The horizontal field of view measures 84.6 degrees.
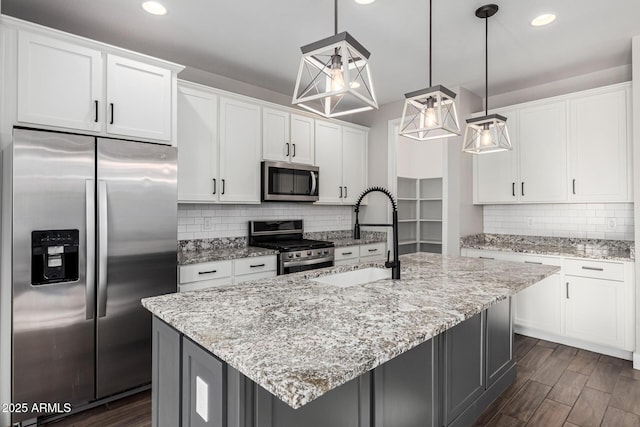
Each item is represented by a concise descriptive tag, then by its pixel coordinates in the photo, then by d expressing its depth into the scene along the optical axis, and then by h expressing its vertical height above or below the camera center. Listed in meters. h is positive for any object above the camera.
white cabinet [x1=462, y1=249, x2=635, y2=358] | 3.03 -0.83
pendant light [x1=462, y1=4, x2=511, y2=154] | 2.24 +0.58
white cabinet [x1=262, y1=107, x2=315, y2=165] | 3.69 +0.88
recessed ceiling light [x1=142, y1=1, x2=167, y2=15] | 2.35 +1.43
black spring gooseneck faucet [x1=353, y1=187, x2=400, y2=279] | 2.02 -0.25
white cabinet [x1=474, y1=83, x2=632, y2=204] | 3.22 +0.64
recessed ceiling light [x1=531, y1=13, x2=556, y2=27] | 2.51 +1.44
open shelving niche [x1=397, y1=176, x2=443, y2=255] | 5.67 +0.03
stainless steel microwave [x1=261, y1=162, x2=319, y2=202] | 3.62 +0.38
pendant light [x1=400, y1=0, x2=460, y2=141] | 1.84 +0.60
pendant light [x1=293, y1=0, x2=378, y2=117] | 1.32 +0.61
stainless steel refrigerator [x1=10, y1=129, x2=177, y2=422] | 2.03 -0.27
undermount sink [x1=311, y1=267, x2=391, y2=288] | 2.11 -0.38
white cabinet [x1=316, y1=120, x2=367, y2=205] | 4.26 +0.70
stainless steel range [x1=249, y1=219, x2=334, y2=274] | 3.45 -0.29
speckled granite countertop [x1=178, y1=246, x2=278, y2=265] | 2.89 -0.33
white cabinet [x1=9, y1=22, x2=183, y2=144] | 2.09 +0.87
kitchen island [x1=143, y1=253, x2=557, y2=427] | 0.97 -0.38
